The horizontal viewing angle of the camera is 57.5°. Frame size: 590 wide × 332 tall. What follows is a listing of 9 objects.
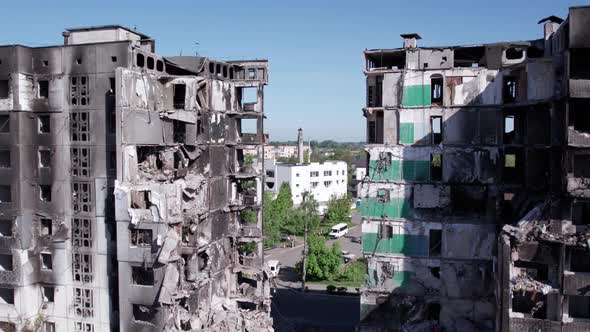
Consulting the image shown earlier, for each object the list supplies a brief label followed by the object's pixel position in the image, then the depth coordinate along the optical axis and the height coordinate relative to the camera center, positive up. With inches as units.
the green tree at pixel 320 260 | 2501.2 -528.7
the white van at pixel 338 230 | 3573.1 -565.0
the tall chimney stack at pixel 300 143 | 4643.5 +25.1
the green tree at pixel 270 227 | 2977.4 -449.6
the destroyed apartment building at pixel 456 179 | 1293.1 -91.3
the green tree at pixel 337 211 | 3961.6 -478.4
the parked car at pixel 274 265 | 2458.4 -550.0
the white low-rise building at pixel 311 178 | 4155.0 -257.9
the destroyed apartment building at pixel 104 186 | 1423.5 -106.6
